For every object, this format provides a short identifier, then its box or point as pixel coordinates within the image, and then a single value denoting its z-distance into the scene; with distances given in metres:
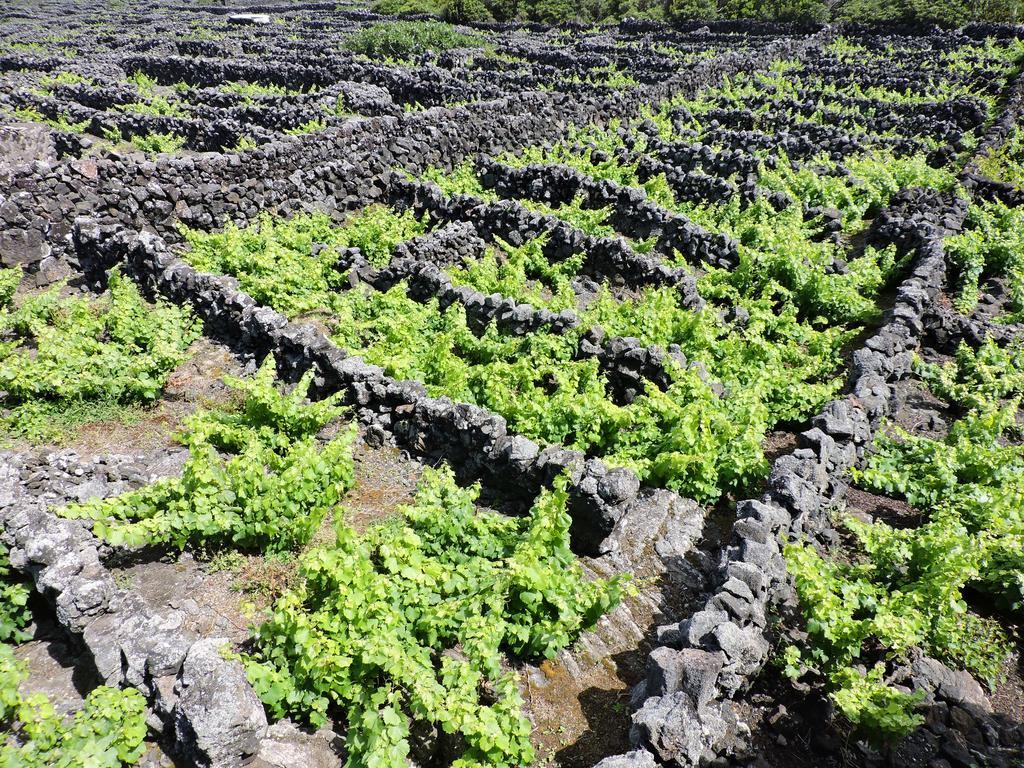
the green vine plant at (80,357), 9.41
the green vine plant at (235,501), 7.06
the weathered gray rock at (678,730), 4.98
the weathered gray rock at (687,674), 5.45
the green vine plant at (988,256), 13.91
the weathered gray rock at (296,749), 5.18
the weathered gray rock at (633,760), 4.84
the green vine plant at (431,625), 5.26
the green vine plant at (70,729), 4.55
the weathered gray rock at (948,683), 6.13
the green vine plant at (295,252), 12.66
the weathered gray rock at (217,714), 4.82
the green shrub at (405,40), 42.22
